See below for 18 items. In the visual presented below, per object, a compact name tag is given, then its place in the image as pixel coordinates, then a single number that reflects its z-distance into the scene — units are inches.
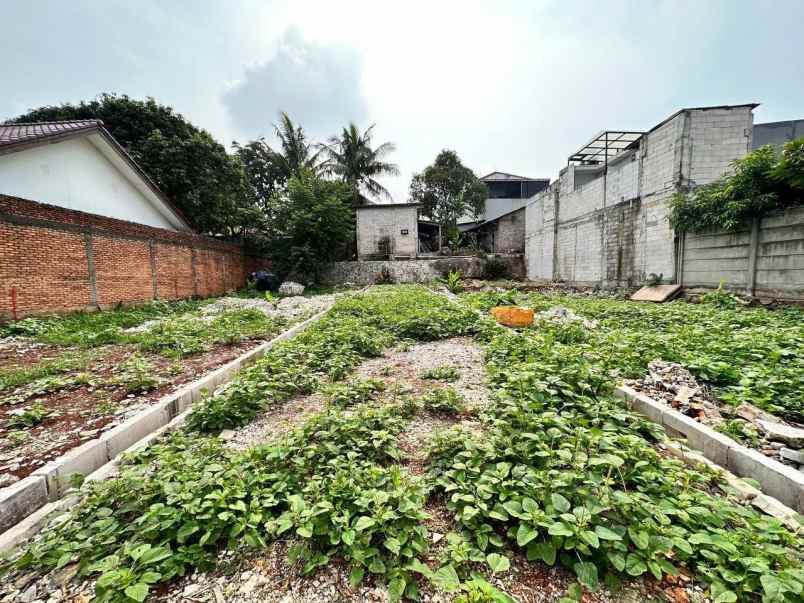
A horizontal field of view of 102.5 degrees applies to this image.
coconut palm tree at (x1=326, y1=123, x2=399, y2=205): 893.2
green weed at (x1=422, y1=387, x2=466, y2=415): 111.2
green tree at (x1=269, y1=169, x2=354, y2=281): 631.2
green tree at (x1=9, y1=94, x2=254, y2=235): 550.0
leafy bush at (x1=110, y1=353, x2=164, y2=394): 140.1
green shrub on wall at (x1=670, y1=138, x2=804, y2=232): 251.9
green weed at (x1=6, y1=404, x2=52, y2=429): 109.5
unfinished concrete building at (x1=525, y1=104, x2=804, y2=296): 297.4
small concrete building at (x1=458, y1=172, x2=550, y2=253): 1145.4
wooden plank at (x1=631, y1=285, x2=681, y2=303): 340.8
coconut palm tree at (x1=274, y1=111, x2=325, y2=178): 871.1
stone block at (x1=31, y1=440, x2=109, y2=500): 81.7
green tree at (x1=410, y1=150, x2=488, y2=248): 972.6
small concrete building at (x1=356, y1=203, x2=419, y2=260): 773.9
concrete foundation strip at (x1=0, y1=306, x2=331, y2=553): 71.8
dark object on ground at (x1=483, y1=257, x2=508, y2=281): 742.5
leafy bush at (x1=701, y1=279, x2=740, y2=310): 275.0
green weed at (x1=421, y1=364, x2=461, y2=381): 144.8
